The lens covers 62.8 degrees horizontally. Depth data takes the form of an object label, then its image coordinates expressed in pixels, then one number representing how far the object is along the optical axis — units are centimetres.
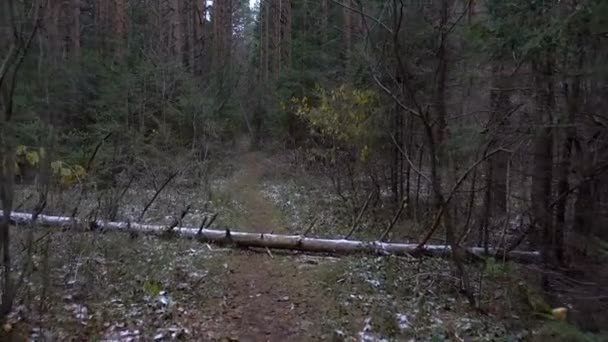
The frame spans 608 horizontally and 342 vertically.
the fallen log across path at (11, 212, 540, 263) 835
